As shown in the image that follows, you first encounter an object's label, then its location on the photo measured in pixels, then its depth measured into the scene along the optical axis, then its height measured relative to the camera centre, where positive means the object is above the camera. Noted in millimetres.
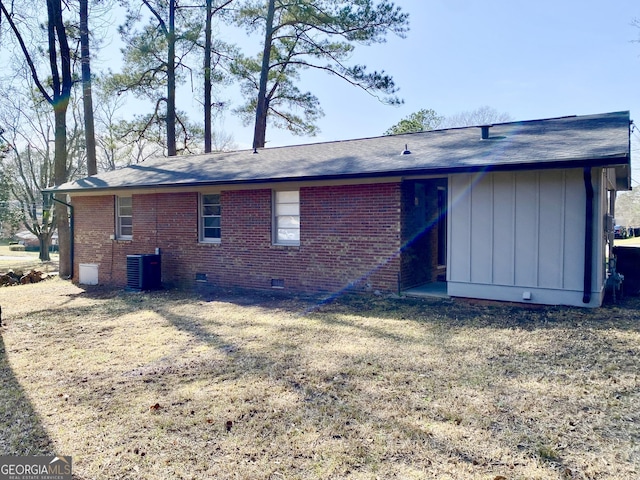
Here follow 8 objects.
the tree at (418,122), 26703 +6433
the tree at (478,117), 33469 +8362
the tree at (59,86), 15039 +4834
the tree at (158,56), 18141 +7074
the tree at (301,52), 16719 +7197
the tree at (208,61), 19812 +7354
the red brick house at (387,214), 7199 +330
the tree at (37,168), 28297 +4021
